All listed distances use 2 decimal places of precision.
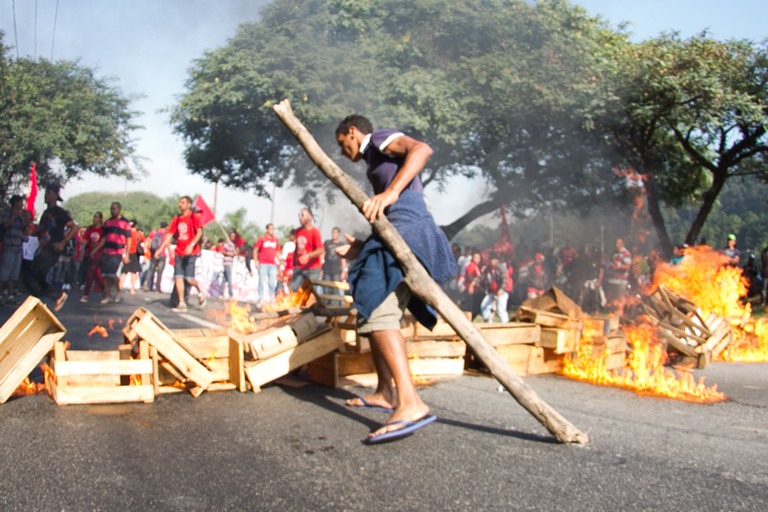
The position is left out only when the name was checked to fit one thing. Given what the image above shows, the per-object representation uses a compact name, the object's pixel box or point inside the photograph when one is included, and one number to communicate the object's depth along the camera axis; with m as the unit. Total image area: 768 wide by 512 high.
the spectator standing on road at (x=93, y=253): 12.71
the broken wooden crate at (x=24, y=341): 3.92
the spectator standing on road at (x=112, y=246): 12.20
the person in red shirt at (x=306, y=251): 11.32
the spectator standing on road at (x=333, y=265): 14.34
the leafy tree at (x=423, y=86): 18.11
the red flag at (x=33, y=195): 17.29
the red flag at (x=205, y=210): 16.04
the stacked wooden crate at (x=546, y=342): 6.03
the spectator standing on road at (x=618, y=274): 14.35
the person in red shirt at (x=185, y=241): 11.21
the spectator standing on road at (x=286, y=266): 15.49
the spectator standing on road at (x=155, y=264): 19.05
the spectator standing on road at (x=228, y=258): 17.91
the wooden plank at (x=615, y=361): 6.43
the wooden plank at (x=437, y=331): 5.68
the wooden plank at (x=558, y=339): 6.03
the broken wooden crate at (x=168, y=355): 4.26
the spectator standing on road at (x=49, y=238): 12.44
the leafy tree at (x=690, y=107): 17.39
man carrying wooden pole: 3.52
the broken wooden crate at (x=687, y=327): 7.32
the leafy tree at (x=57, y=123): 21.02
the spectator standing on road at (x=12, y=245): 11.41
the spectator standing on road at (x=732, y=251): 15.02
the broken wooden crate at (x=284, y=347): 4.53
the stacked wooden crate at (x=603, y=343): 6.35
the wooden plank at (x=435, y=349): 5.17
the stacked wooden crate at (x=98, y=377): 4.11
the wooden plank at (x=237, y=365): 4.51
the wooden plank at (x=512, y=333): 5.71
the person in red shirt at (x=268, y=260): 15.45
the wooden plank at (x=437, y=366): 5.18
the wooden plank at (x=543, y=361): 6.12
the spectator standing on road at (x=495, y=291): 13.71
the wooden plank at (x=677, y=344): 7.29
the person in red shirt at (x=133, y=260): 17.28
